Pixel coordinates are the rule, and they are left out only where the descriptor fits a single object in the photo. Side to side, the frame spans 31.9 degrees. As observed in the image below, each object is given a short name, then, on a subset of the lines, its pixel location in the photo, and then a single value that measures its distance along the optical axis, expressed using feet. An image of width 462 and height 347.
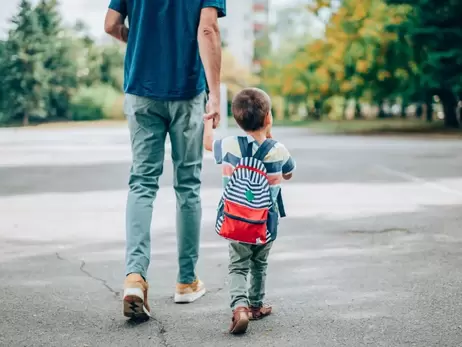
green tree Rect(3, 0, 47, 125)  162.91
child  12.63
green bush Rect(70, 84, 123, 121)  183.32
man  13.57
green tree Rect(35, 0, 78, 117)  175.73
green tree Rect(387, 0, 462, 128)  97.14
